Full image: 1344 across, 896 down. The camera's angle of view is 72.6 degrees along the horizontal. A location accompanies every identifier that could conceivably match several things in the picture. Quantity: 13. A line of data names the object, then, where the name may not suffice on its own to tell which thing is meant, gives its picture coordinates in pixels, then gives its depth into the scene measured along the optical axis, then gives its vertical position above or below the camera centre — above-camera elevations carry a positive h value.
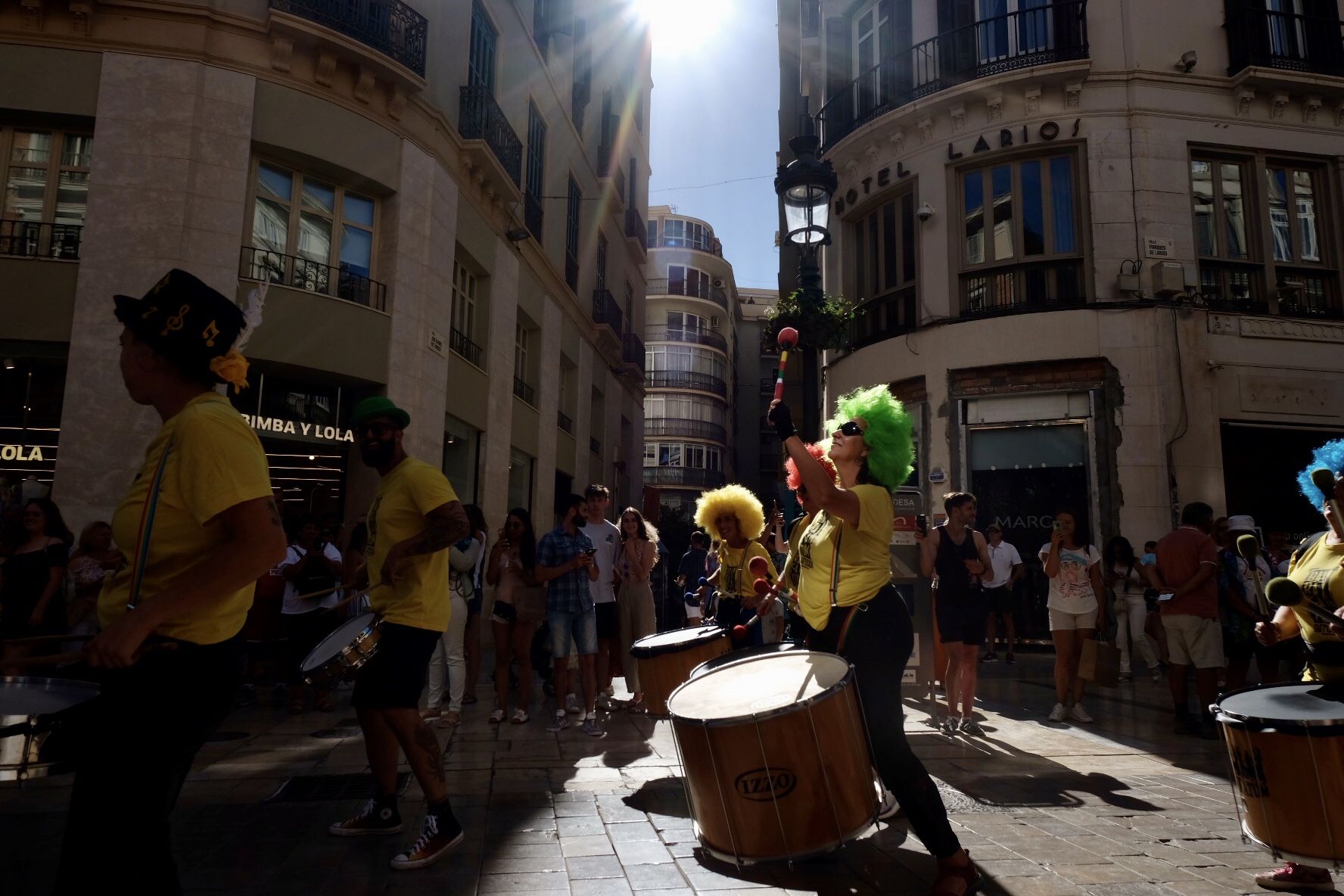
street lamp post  7.66 +3.12
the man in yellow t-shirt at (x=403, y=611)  4.08 -0.18
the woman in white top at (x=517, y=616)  7.98 -0.38
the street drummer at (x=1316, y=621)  3.62 -0.18
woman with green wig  3.41 -0.04
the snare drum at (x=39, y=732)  2.14 -0.38
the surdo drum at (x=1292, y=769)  3.29 -0.70
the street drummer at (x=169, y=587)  2.12 -0.04
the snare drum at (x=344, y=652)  3.90 -0.35
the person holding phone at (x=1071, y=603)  8.19 -0.23
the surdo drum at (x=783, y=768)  3.19 -0.68
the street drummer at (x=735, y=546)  7.29 +0.23
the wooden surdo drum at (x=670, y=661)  5.93 -0.56
